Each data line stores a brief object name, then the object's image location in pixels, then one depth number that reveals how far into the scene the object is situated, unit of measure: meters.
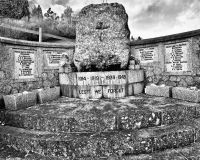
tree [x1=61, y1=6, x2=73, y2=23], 24.37
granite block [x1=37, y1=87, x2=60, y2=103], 4.86
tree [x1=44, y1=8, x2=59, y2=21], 21.80
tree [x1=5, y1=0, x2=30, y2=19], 16.27
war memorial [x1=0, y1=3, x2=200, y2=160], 2.80
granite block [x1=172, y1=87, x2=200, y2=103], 4.11
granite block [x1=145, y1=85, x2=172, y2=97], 4.96
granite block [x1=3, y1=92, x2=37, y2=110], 4.10
